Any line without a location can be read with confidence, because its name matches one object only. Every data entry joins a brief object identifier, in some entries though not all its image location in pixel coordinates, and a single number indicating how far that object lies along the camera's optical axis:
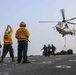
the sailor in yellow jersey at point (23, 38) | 6.12
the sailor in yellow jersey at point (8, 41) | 7.35
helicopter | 32.27
